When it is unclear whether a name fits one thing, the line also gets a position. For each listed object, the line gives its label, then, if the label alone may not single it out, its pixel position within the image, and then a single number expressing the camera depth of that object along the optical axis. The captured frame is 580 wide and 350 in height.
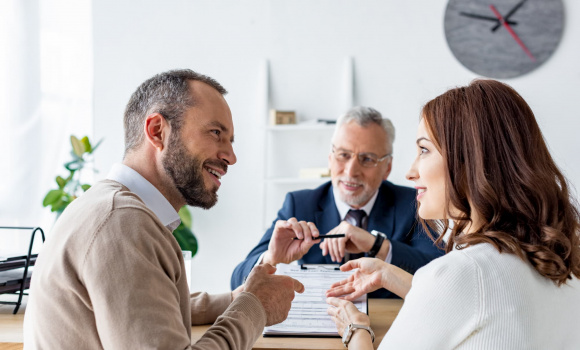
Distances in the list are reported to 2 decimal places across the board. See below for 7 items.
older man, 2.43
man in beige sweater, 0.96
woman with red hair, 1.02
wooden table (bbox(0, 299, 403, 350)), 1.36
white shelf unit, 3.74
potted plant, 3.37
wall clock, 3.59
